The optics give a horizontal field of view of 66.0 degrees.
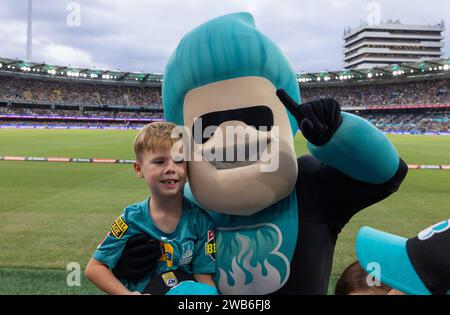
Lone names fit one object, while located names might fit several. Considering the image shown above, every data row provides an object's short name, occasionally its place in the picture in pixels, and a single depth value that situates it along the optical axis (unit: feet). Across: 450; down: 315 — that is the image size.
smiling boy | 5.52
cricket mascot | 5.57
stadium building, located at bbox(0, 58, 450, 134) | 157.99
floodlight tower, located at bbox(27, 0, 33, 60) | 108.33
